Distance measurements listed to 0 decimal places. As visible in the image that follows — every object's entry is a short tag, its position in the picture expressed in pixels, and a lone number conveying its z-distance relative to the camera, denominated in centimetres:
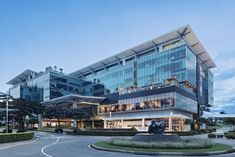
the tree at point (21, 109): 3320
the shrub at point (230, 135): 2476
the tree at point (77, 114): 3898
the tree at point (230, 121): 3935
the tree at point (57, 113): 3887
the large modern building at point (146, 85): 4515
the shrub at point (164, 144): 1326
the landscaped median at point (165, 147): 1189
